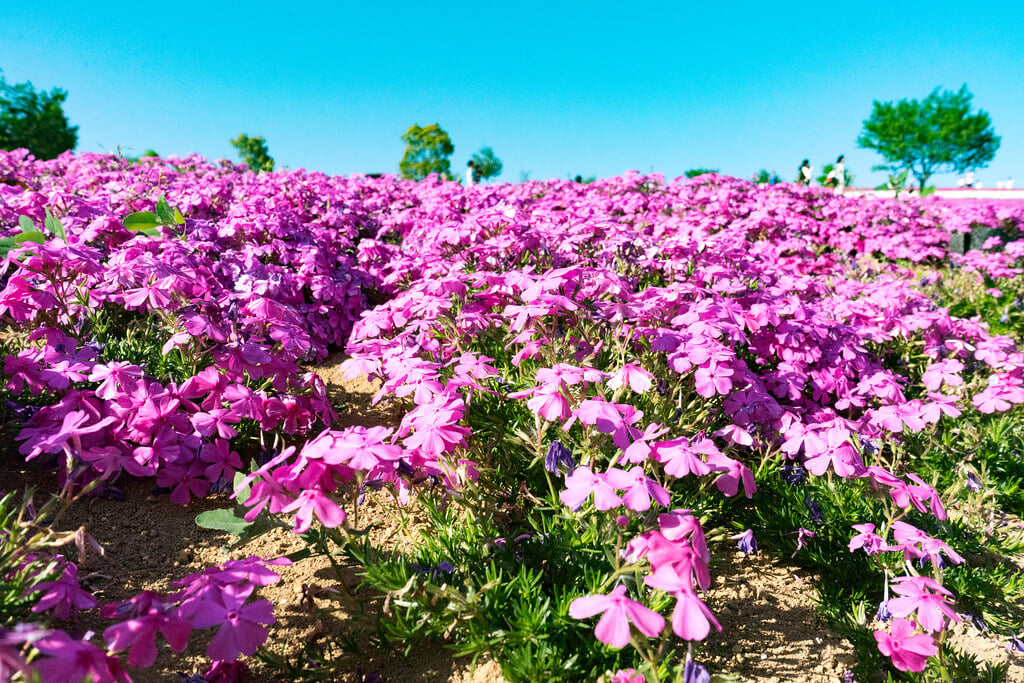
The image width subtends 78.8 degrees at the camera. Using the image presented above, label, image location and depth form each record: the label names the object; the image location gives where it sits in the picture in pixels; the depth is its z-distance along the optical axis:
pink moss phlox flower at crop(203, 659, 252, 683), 0.23
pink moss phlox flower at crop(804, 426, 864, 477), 0.26
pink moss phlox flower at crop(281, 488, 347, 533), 0.19
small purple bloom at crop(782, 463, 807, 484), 0.36
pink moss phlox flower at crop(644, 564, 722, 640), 0.17
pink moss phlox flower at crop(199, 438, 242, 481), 0.33
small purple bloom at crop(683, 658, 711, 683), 0.19
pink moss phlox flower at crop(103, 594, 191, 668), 0.17
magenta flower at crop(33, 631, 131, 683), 0.15
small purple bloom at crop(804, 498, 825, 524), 0.33
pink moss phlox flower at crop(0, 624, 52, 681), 0.12
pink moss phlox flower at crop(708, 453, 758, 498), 0.23
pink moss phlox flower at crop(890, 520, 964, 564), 0.23
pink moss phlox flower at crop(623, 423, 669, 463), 0.22
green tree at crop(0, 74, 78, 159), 14.48
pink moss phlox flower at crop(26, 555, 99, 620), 0.21
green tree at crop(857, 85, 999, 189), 25.12
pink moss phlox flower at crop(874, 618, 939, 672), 0.23
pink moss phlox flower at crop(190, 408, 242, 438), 0.31
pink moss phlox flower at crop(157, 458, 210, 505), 0.33
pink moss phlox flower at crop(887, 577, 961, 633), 0.21
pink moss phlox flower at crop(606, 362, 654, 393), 0.26
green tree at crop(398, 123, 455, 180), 24.12
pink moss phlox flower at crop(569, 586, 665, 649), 0.17
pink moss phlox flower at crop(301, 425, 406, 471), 0.20
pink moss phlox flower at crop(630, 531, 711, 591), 0.18
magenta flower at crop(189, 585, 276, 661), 0.18
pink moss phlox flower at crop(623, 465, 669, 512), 0.20
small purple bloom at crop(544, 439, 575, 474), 0.26
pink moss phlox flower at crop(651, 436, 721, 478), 0.22
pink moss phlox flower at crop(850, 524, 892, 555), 0.27
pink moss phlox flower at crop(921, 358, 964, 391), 0.41
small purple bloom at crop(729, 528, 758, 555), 0.29
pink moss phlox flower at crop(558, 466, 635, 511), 0.21
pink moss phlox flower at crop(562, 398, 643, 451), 0.24
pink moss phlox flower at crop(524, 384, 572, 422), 0.25
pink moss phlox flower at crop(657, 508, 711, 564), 0.19
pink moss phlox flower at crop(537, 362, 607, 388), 0.25
